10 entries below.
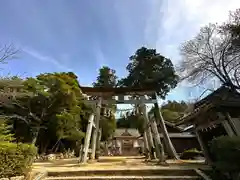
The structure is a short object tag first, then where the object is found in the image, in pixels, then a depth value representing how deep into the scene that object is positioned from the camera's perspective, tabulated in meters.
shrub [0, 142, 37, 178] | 3.71
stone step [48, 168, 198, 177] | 4.67
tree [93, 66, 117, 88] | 27.86
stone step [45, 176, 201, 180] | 4.26
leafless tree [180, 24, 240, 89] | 5.71
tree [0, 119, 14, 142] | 4.07
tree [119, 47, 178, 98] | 23.46
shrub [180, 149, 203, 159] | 10.53
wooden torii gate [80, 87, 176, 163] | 8.04
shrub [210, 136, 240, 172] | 3.32
